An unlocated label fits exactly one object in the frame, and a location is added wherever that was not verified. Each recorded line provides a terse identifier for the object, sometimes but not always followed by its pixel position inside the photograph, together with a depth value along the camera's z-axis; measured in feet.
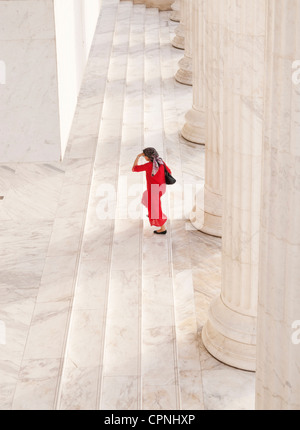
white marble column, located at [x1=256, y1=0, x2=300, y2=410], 21.57
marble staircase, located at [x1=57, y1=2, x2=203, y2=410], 38.19
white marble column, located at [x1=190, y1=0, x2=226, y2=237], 50.24
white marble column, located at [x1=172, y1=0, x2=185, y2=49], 98.22
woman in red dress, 51.29
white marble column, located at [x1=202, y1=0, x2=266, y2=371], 35.65
